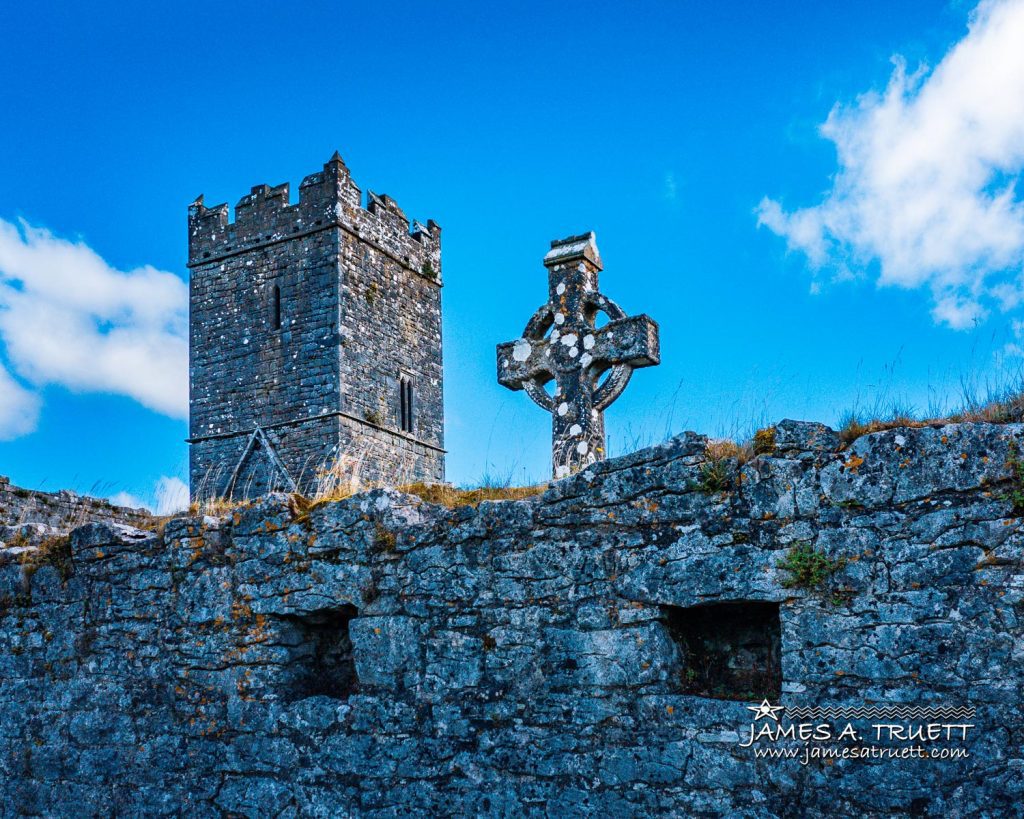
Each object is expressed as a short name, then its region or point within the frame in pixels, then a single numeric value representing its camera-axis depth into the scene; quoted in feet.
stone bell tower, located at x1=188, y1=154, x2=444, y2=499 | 83.30
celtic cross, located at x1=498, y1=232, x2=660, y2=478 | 26.30
